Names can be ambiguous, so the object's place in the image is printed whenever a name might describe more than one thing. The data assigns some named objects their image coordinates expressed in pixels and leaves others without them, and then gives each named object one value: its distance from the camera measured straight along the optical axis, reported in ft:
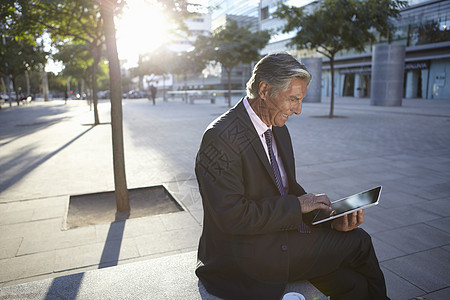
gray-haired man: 5.97
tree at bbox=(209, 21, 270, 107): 68.82
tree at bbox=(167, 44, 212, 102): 76.28
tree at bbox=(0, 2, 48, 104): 18.78
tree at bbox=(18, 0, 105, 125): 22.81
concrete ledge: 6.94
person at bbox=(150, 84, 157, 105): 109.81
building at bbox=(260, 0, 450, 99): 96.60
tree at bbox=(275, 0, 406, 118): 44.91
